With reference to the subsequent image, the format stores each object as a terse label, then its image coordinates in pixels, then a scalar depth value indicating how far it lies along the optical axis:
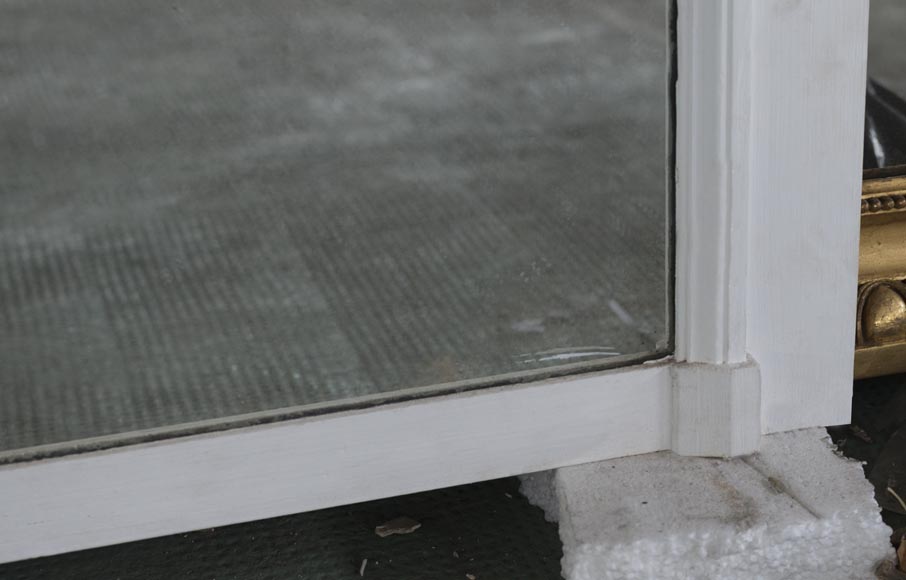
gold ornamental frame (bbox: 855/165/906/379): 1.58
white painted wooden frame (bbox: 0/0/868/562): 1.39
